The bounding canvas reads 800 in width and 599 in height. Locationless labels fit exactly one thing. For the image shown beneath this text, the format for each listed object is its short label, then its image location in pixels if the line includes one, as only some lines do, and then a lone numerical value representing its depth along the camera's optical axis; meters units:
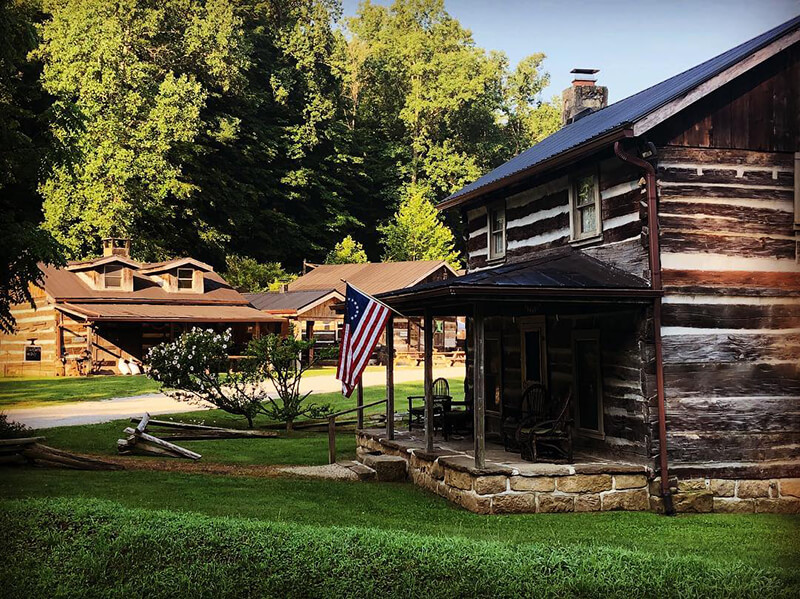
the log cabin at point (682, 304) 11.76
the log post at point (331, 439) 14.83
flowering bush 20.47
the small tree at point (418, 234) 48.34
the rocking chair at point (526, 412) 13.80
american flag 13.20
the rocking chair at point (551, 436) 12.27
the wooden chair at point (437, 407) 16.03
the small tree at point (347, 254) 53.66
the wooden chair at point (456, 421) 15.54
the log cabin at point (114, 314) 35.59
